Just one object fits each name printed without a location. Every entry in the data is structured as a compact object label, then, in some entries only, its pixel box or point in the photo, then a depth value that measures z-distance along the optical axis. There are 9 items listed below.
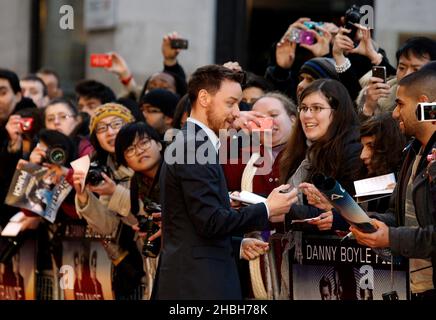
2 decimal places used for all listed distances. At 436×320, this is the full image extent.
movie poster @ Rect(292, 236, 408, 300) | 7.53
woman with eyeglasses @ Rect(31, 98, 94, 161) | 10.75
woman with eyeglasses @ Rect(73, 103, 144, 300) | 9.34
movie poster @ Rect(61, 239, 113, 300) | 9.82
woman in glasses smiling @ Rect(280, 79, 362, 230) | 7.87
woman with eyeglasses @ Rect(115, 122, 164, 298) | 9.12
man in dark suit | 6.82
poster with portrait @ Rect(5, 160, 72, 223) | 9.89
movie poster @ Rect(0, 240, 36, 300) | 10.58
